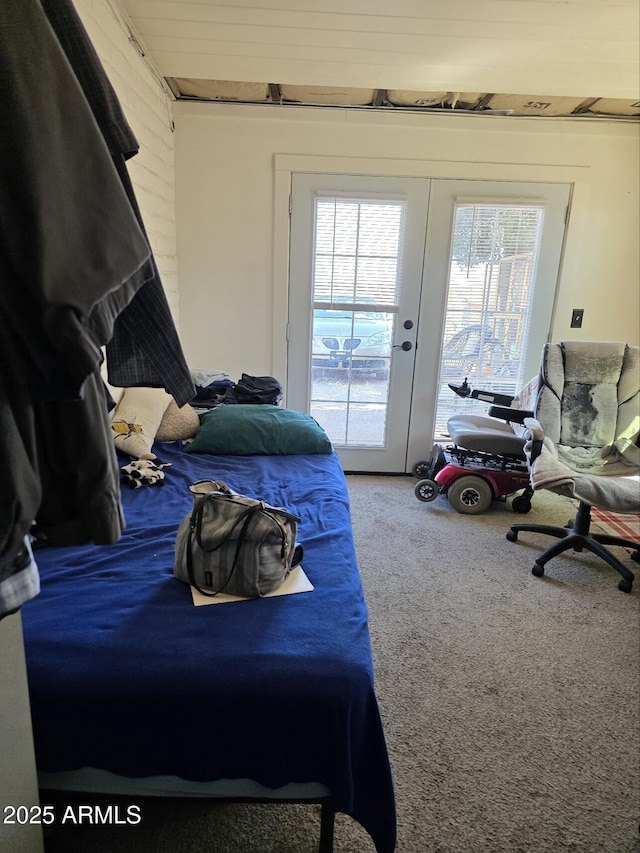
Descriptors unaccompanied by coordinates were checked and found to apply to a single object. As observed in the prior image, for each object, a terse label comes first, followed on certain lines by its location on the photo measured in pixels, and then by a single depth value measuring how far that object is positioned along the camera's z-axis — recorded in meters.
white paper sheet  1.22
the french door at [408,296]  3.25
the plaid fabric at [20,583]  0.60
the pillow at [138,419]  2.08
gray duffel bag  1.23
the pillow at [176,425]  2.42
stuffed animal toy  1.89
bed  0.99
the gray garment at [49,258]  0.49
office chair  2.63
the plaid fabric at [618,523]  2.92
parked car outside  3.40
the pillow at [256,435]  2.33
